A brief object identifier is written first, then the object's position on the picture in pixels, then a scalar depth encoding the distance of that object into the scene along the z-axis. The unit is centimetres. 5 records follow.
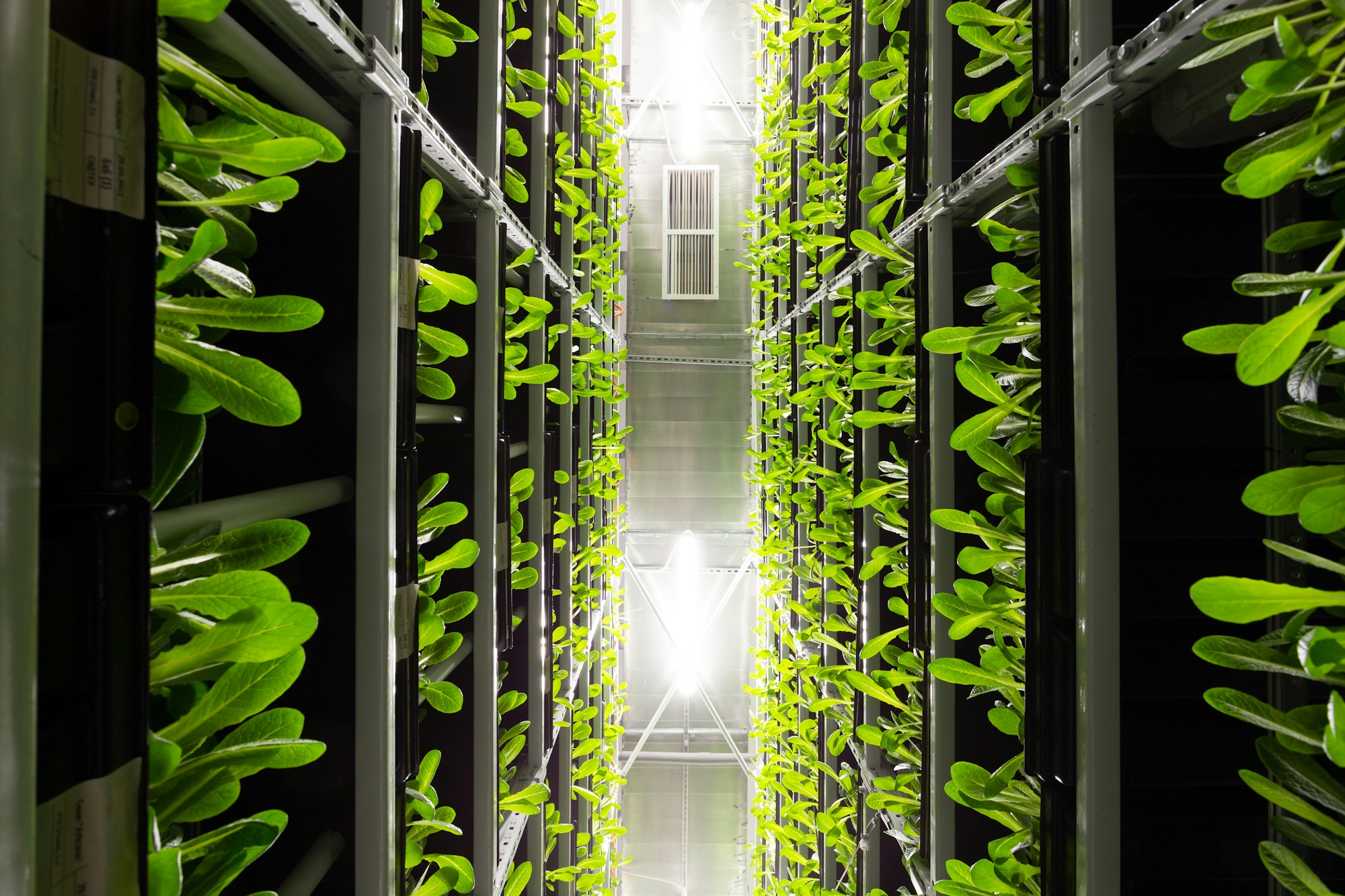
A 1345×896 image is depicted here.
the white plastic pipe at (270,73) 78
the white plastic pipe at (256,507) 73
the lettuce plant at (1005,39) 117
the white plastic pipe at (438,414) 146
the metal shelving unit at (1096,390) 97
